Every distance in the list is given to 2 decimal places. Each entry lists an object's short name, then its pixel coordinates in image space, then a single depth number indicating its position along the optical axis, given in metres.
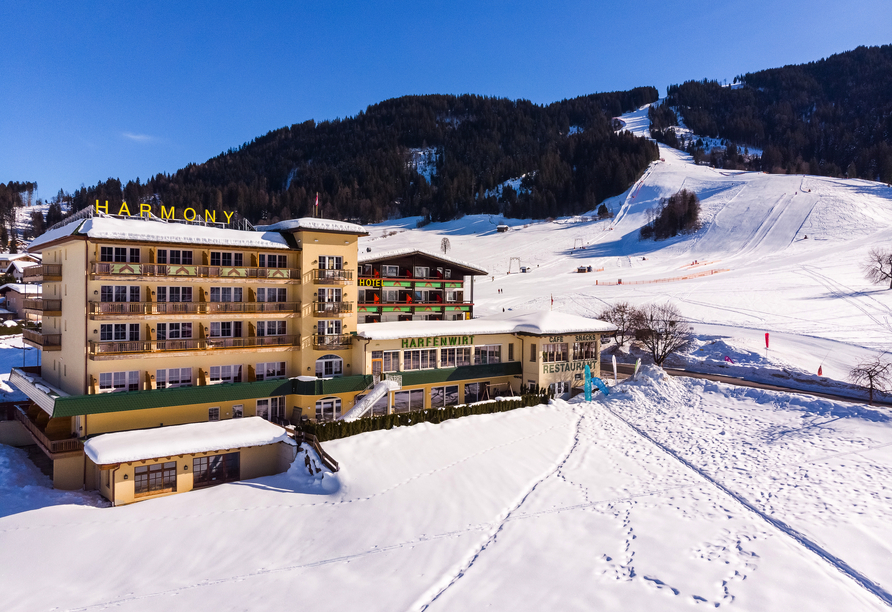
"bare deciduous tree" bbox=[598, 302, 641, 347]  57.72
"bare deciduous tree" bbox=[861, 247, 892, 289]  76.62
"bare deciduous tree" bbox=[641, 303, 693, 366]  51.84
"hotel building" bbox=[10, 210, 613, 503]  29.33
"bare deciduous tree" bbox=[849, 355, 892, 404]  34.81
